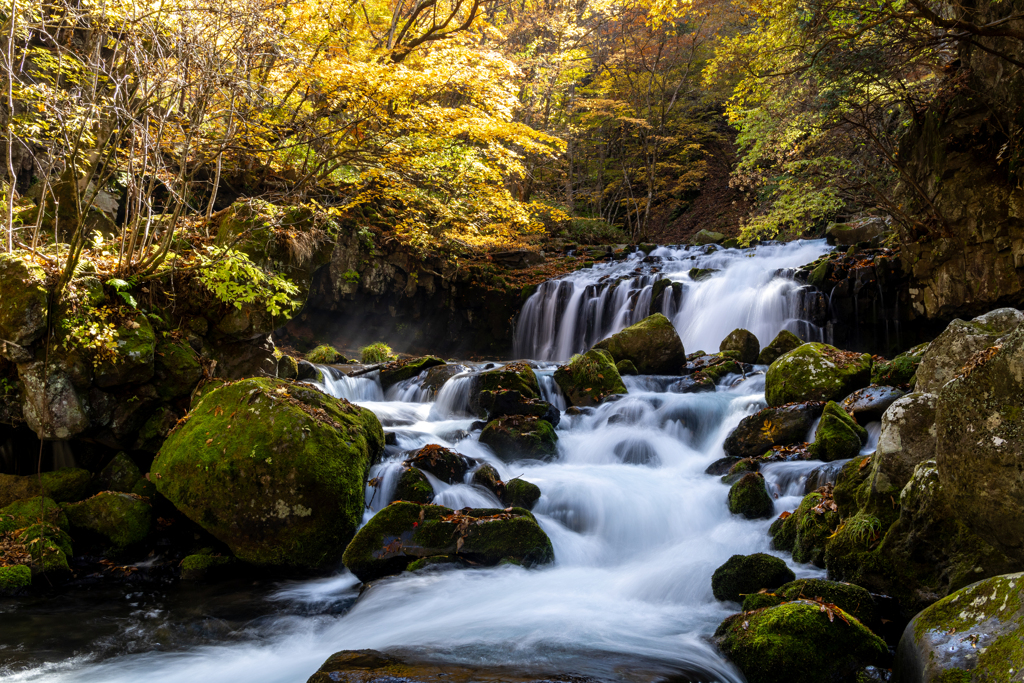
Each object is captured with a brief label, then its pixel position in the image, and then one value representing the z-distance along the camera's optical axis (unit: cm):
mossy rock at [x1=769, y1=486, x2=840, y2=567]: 498
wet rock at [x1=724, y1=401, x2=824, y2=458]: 741
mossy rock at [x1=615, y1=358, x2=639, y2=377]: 1152
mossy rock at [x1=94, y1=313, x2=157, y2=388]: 650
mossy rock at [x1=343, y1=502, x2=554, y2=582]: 536
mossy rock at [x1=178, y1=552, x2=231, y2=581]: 560
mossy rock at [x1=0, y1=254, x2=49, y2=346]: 596
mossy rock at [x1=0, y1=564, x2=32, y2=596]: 510
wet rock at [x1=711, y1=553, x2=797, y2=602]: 452
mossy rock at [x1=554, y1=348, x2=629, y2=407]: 1038
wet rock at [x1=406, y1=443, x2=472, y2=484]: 702
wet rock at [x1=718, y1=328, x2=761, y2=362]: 1169
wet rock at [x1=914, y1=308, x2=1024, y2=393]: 539
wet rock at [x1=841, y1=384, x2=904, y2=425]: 696
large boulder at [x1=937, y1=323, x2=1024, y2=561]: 301
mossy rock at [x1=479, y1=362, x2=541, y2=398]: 993
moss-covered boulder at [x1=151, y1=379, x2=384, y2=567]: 551
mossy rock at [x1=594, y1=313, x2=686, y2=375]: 1159
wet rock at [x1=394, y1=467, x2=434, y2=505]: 646
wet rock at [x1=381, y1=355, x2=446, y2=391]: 1212
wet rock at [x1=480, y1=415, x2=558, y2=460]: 832
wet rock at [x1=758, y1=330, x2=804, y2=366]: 1087
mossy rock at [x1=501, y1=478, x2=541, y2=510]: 670
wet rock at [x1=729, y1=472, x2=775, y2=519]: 607
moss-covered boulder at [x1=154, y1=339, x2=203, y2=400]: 712
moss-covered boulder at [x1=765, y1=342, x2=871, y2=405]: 809
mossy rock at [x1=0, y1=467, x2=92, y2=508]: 622
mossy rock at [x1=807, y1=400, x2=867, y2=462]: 645
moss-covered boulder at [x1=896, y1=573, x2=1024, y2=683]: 254
